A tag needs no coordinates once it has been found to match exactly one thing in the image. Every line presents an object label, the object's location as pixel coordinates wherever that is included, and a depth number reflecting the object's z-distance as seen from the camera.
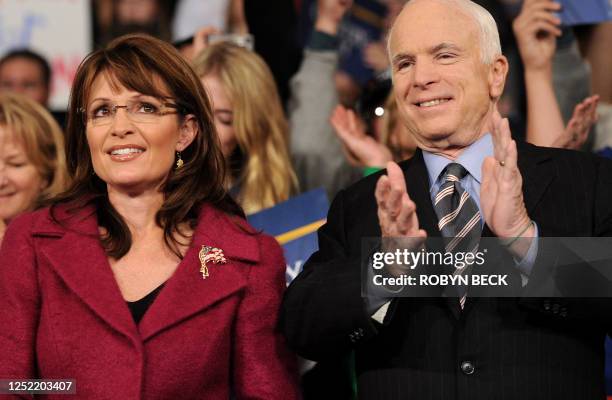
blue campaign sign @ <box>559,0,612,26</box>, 3.91
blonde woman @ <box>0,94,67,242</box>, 3.79
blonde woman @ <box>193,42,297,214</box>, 3.96
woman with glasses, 2.60
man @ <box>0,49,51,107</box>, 4.84
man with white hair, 2.39
